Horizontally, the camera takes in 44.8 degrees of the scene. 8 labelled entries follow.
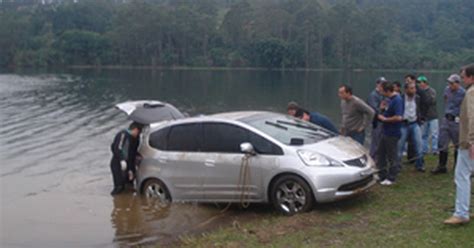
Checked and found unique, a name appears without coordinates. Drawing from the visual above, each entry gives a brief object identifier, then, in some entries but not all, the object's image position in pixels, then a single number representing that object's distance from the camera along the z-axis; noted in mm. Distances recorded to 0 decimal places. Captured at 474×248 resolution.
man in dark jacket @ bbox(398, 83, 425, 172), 11172
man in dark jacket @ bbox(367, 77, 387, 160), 11735
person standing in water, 11562
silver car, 9125
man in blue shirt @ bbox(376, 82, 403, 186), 10430
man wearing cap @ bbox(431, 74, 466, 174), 10539
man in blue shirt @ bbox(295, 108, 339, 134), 12000
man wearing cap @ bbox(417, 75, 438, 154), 12219
